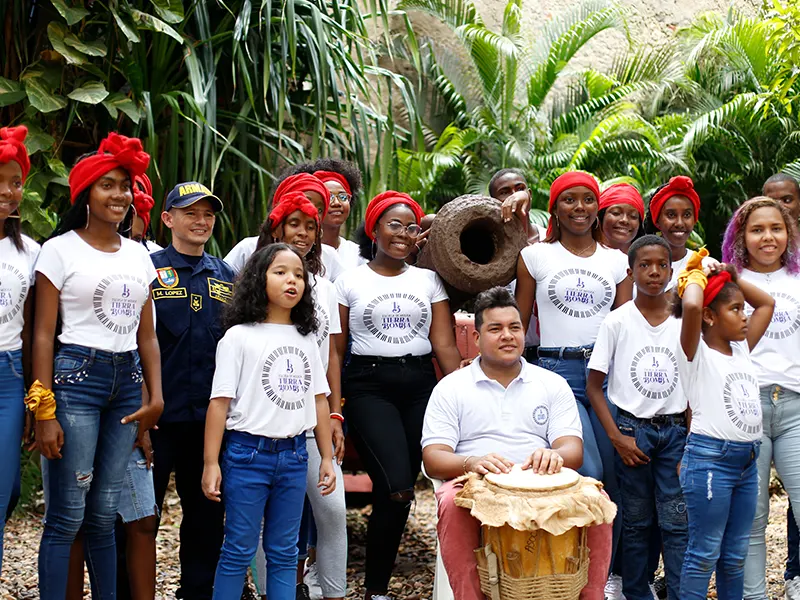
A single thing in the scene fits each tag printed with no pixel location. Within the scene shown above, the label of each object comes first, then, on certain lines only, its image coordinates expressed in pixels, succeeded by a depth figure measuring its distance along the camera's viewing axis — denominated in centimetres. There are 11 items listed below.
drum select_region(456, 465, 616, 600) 339
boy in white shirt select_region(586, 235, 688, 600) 425
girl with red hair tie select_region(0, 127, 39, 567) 348
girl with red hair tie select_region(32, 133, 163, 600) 358
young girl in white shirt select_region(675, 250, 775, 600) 388
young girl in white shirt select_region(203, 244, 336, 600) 374
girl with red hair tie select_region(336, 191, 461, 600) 439
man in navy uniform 412
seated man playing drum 393
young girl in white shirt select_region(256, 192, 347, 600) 418
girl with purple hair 422
